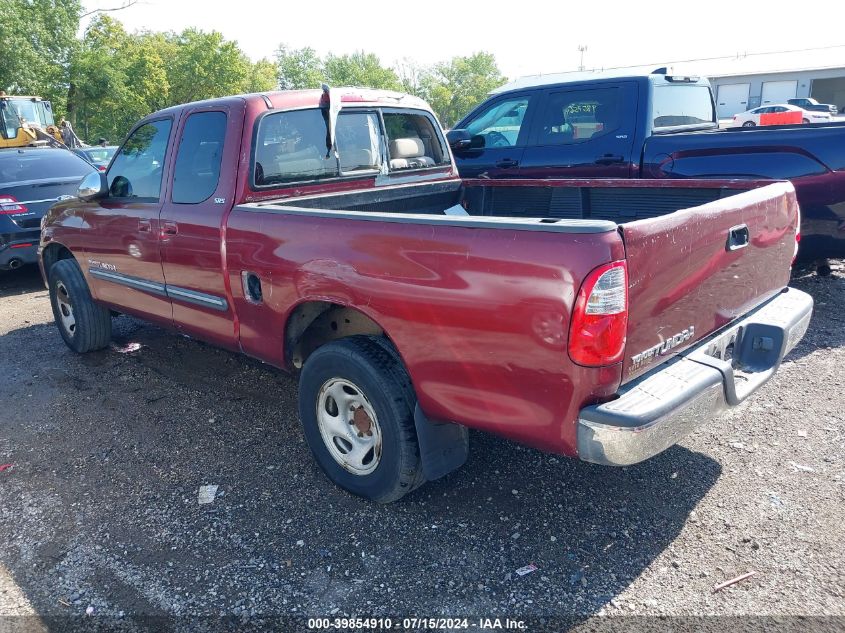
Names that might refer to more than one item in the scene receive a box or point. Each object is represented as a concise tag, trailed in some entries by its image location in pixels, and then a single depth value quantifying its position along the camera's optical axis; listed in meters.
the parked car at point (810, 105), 36.02
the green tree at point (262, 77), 44.62
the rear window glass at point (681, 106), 6.52
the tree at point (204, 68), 37.97
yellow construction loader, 20.78
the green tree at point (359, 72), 55.75
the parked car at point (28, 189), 7.69
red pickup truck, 2.30
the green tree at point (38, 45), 30.80
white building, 46.56
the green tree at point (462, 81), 60.56
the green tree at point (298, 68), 55.74
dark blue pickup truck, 5.28
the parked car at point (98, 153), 14.97
